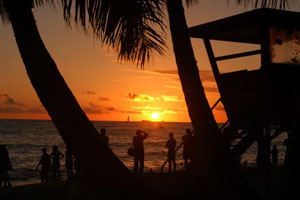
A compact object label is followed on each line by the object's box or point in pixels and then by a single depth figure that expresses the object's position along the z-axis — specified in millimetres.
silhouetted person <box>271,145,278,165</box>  22469
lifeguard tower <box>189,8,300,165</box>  7590
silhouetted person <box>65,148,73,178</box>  17784
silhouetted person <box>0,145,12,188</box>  13953
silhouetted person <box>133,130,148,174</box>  14461
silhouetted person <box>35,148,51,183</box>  19266
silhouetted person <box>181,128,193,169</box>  13096
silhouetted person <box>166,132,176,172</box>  16922
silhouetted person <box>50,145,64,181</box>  19516
